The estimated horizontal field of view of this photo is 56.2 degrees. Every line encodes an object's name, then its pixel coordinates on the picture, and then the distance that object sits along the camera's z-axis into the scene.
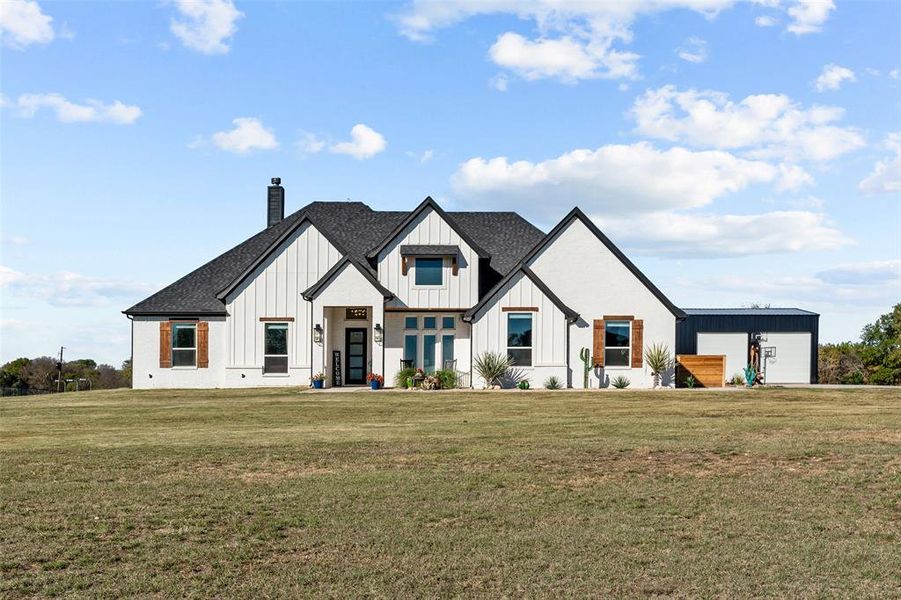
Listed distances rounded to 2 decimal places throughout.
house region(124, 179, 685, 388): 32.72
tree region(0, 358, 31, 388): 65.49
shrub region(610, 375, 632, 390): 33.28
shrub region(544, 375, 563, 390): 32.47
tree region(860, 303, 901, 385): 38.09
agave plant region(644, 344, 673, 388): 33.16
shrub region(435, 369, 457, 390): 31.91
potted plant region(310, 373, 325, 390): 31.62
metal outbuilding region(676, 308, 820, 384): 38.03
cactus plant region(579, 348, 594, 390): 32.97
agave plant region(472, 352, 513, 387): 31.91
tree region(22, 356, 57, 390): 68.31
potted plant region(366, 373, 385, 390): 31.56
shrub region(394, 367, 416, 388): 32.12
